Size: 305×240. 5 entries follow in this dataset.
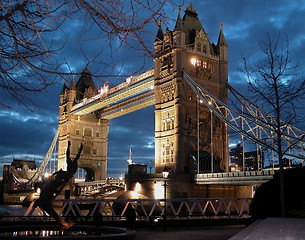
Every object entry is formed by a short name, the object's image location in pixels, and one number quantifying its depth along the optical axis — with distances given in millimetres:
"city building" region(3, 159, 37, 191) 77750
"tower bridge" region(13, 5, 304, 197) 39250
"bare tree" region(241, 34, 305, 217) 15352
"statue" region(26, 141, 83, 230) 12008
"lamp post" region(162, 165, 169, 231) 19259
